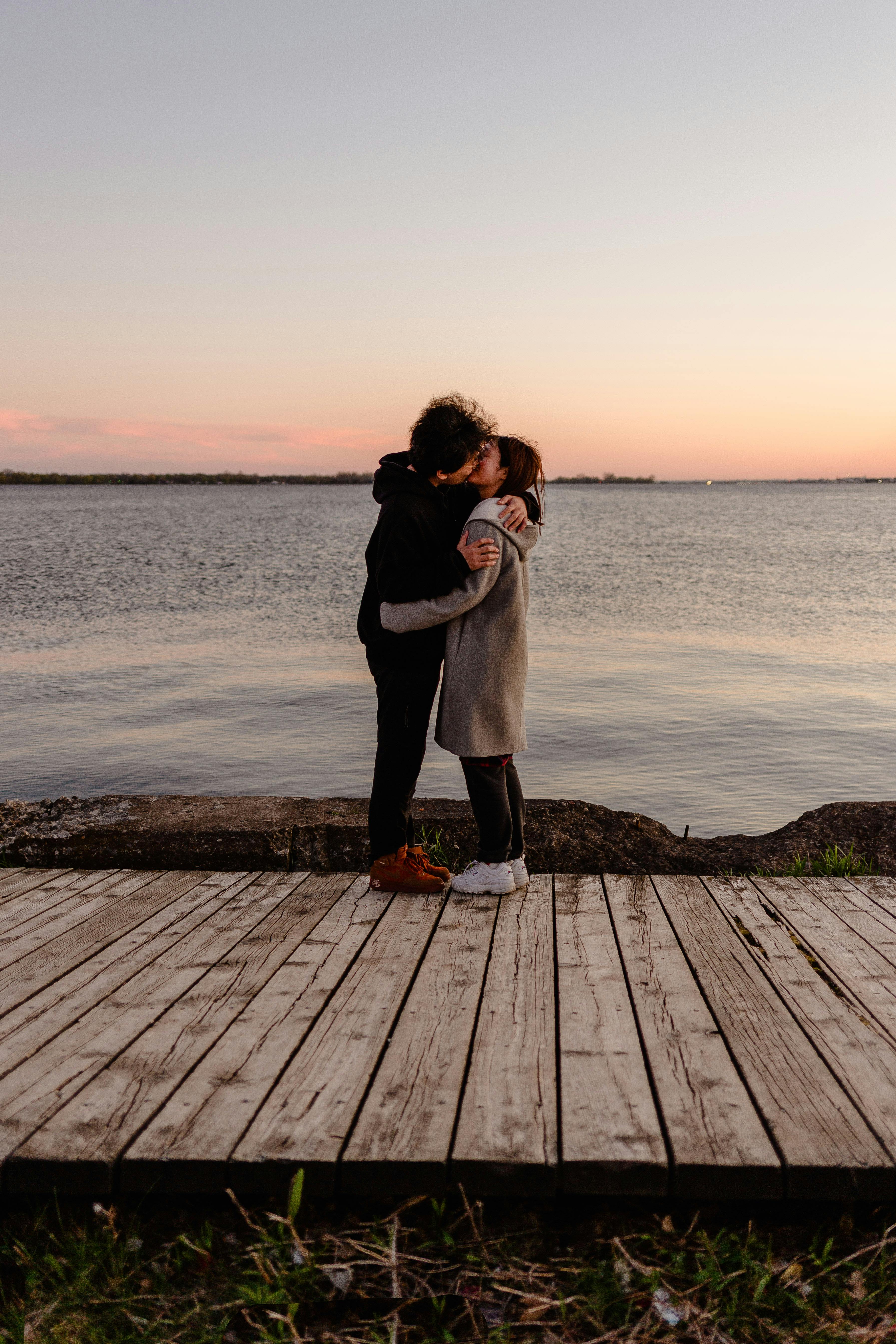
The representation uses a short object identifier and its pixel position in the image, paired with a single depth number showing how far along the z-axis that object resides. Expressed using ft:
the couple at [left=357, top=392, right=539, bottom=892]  12.26
